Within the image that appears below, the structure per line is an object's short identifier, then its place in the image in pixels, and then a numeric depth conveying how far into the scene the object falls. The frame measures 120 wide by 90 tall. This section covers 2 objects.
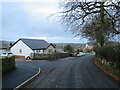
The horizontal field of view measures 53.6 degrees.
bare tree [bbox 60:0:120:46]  11.96
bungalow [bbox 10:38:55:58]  30.72
